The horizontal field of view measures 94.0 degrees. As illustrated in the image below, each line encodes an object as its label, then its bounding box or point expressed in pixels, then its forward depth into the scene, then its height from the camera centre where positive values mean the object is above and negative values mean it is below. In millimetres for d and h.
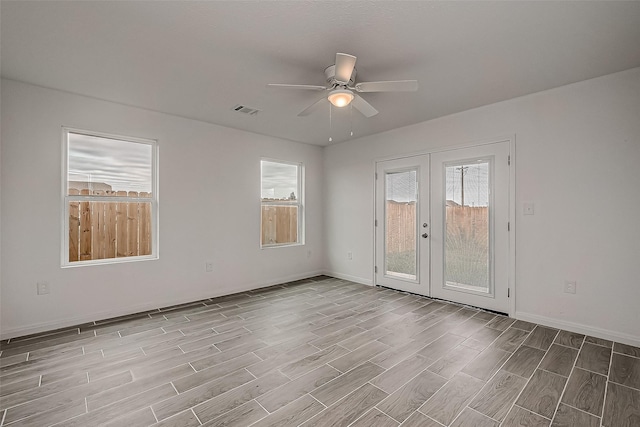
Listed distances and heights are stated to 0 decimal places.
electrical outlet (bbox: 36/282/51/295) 3191 -773
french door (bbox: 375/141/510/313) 3734 -116
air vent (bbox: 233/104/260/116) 3812 +1401
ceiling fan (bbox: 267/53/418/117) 2243 +1096
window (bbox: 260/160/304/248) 5281 +241
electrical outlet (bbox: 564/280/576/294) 3179 -751
